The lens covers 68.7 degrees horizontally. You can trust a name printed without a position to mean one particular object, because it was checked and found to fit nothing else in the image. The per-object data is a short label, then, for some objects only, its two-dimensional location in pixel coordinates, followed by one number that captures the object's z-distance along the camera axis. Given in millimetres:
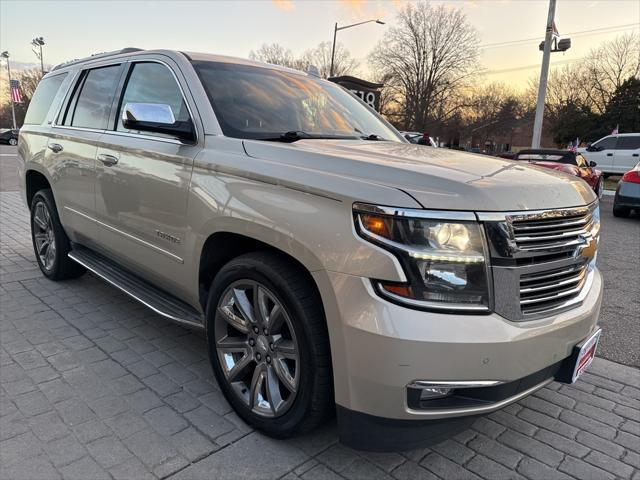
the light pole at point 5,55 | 54688
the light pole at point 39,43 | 50562
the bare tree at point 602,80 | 44969
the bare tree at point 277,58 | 44531
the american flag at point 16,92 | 31719
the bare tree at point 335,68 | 45469
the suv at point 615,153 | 20531
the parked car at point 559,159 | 11697
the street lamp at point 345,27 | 26844
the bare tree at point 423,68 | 46938
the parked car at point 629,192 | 10141
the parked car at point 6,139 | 30116
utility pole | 17797
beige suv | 1789
